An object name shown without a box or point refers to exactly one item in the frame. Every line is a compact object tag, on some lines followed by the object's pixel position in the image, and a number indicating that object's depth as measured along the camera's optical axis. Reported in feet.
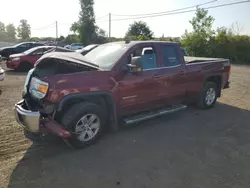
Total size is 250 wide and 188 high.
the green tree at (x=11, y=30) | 243.87
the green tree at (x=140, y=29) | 131.74
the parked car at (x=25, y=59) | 34.06
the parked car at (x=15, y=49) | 45.79
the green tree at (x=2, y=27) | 237.52
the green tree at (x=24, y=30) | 203.17
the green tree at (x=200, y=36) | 64.86
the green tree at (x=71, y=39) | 137.80
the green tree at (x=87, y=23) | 126.90
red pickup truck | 9.94
